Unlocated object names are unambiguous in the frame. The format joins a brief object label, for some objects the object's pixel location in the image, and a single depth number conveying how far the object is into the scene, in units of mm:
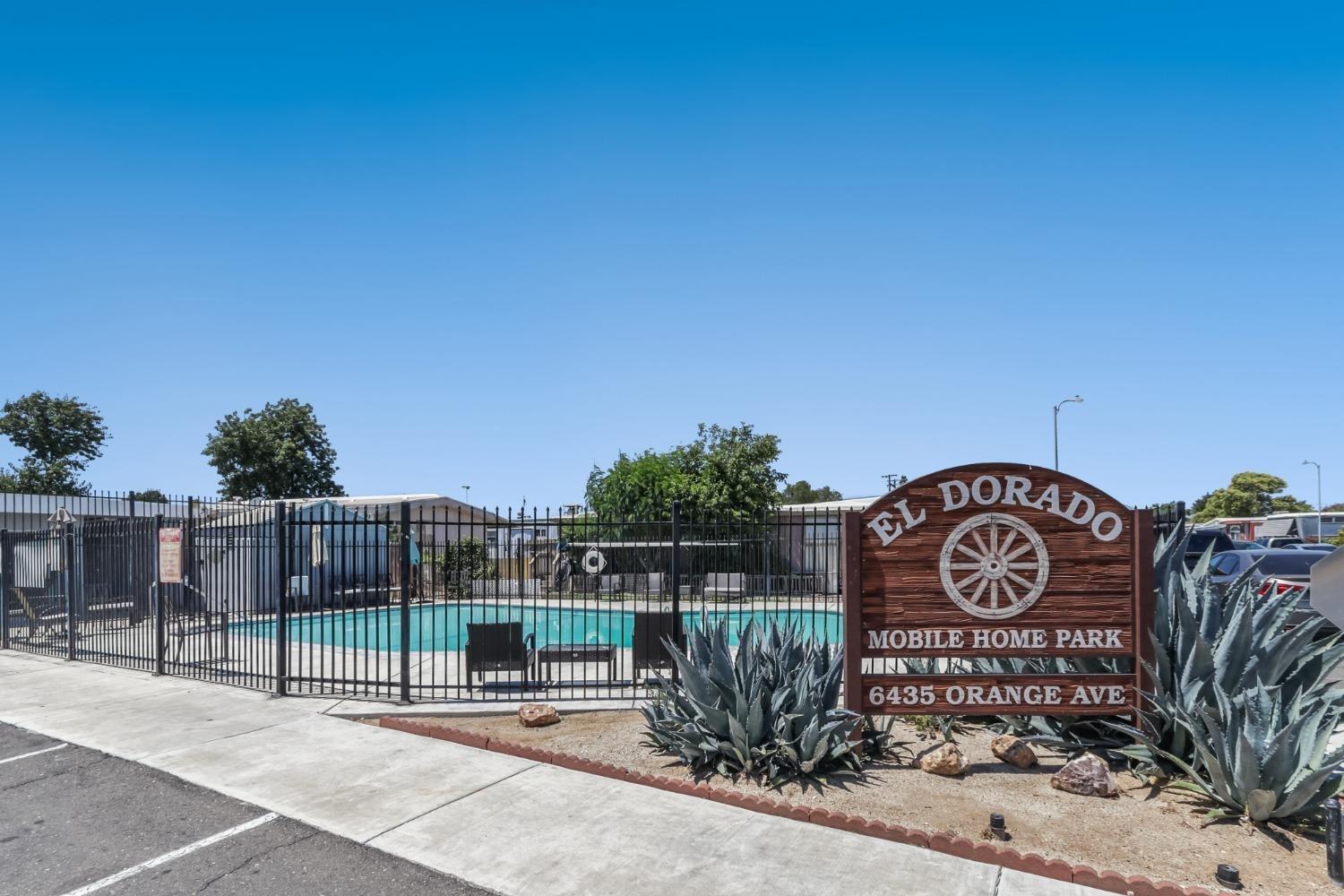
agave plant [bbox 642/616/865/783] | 6766
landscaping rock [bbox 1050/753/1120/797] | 6359
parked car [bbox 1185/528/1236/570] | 16375
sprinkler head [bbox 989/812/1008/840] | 5495
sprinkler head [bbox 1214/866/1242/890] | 4789
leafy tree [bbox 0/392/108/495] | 47688
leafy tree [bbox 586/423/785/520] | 30008
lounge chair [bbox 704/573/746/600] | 23297
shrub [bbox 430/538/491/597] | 26422
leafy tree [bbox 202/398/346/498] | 47562
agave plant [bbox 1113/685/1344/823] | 5535
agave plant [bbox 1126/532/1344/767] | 6562
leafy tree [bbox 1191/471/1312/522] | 65125
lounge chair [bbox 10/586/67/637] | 15242
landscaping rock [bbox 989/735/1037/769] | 7102
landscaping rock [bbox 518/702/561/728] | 8641
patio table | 11180
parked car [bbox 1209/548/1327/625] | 14938
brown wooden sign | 7355
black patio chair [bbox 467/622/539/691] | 10289
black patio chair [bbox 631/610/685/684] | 10492
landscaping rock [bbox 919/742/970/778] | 6820
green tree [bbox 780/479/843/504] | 78125
